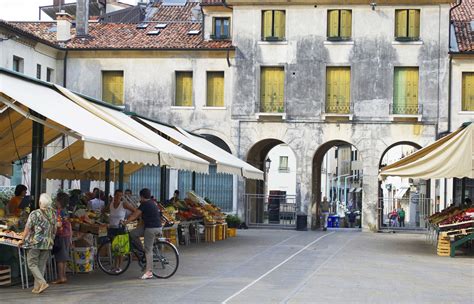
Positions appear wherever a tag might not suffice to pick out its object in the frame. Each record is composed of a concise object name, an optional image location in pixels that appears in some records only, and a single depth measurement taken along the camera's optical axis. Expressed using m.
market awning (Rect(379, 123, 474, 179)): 25.66
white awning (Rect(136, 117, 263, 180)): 26.89
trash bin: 41.66
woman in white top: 18.70
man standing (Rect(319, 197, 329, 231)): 45.28
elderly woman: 15.24
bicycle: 17.80
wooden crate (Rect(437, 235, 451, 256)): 25.84
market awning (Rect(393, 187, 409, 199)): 69.74
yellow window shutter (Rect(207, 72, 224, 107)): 43.31
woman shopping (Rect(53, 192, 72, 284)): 16.48
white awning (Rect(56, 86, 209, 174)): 19.69
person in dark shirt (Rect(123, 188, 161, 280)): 17.27
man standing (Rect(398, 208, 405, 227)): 48.59
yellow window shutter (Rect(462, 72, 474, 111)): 41.47
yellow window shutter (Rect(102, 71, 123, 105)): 44.06
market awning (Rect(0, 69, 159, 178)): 15.95
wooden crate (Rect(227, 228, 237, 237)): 33.15
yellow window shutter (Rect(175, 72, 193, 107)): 43.50
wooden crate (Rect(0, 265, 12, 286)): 15.91
